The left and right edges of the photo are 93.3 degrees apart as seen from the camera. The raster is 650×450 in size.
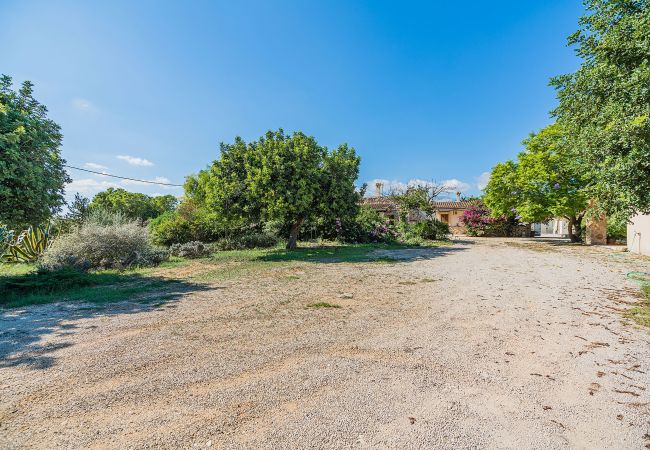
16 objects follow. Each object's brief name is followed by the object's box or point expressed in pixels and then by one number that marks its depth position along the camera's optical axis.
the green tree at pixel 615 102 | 6.56
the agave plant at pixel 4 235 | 6.53
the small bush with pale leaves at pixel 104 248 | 9.14
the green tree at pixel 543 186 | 19.89
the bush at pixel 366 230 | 20.33
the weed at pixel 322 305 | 5.37
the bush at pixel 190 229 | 14.89
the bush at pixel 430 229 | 22.73
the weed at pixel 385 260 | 11.32
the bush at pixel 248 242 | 16.19
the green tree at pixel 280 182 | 12.87
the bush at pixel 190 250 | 12.83
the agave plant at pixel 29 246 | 10.05
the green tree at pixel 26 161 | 6.49
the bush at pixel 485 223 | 31.88
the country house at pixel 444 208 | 37.72
